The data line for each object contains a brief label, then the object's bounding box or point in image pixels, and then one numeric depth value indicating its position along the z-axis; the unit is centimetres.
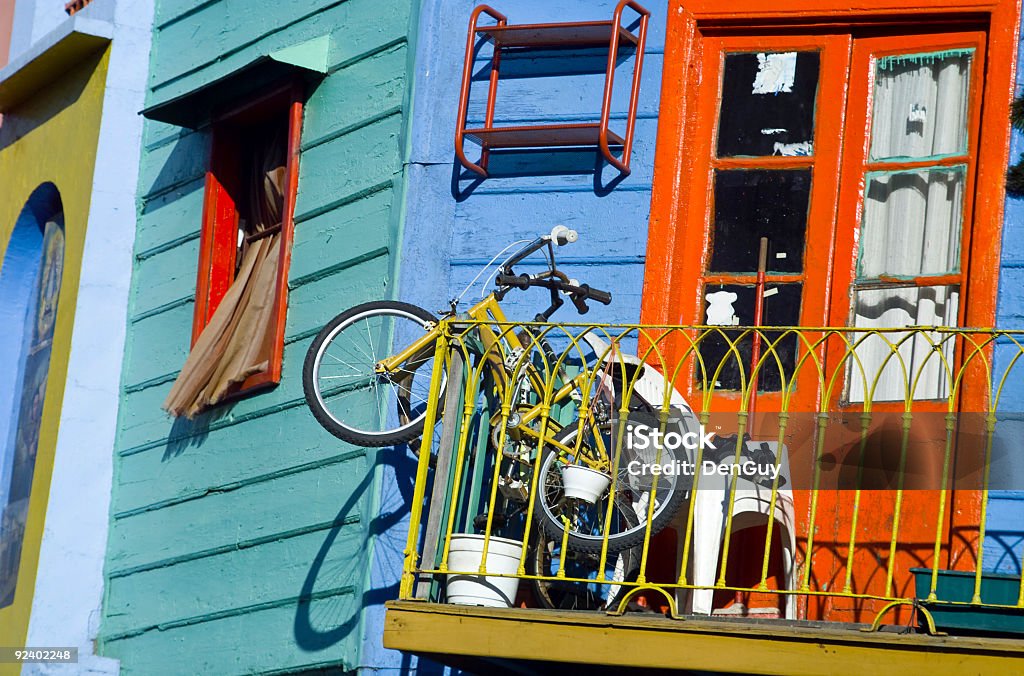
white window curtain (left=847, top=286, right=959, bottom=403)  1395
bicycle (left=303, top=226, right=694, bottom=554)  1300
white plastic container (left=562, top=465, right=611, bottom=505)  1294
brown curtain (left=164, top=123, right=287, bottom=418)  1661
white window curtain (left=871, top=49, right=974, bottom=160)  1453
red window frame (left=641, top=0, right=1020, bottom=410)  1393
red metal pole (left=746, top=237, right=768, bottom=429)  1438
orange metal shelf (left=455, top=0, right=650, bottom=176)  1505
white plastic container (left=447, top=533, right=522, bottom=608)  1279
